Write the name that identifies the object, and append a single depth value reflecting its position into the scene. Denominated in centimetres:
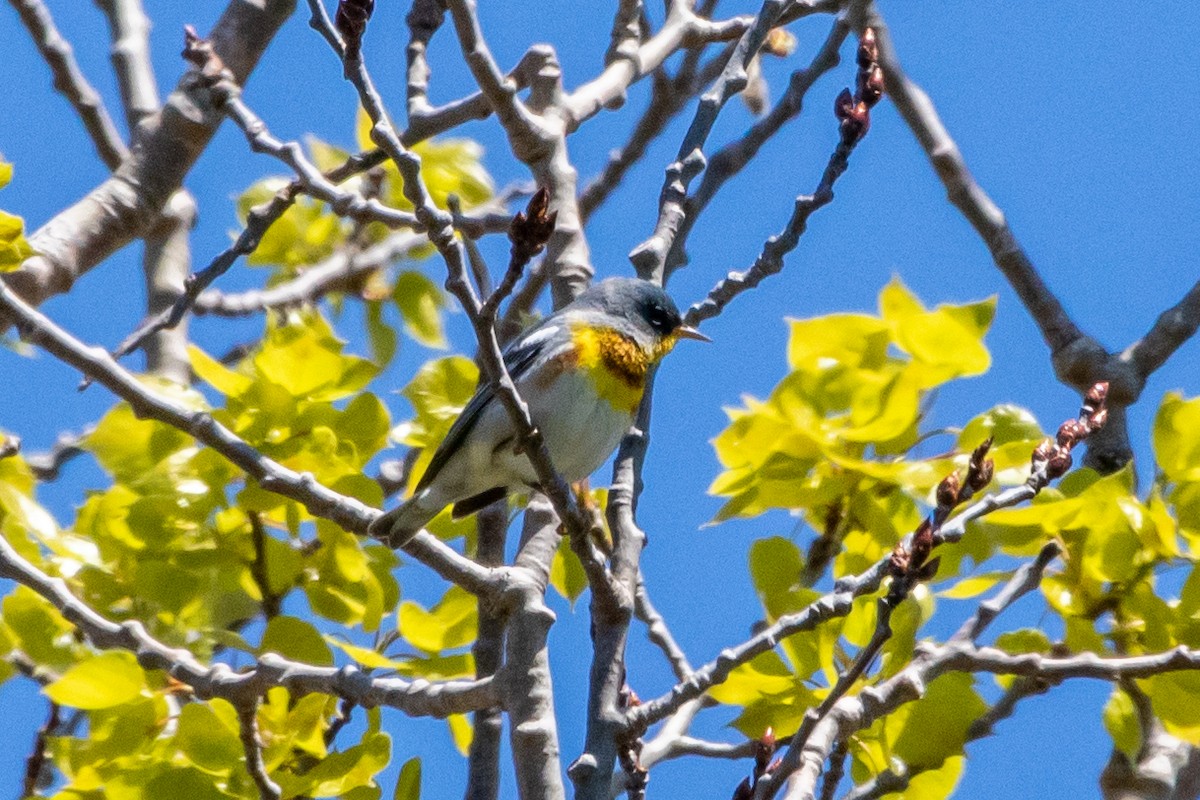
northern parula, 752
